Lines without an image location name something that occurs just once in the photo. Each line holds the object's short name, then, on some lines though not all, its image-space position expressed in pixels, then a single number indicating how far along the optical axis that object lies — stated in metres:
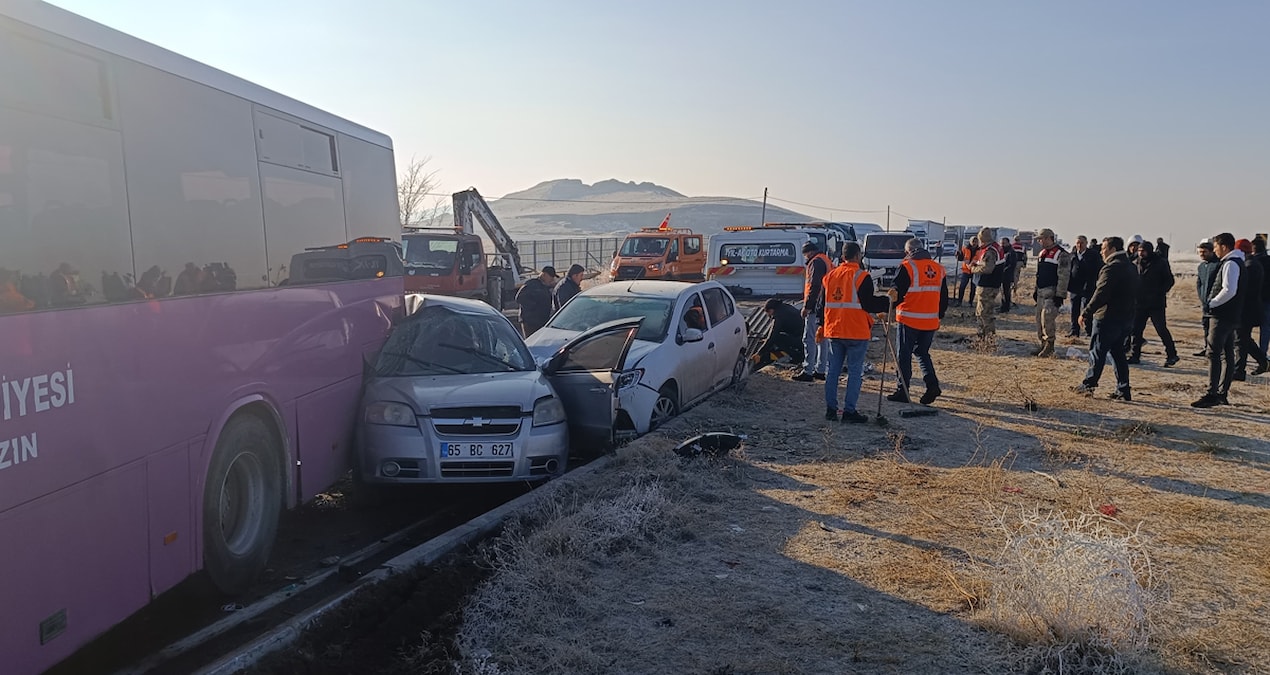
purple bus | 3.36
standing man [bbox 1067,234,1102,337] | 13.88
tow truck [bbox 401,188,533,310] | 19.28
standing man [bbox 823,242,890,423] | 9.13
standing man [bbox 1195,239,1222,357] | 11.24
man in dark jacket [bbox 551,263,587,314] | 12.48
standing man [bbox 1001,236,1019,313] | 20.28
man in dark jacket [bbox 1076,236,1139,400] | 10.03
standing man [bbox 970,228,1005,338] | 13.90
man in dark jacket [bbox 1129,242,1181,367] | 12.77
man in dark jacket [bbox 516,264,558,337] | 11.79
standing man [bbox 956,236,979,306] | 21.55
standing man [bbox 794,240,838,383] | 11.13
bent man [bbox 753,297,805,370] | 12.83
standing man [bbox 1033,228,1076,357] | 13.96
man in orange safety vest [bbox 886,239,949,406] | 9.86
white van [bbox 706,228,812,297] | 17.59
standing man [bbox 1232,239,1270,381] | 11.11
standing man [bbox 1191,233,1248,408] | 9.52
